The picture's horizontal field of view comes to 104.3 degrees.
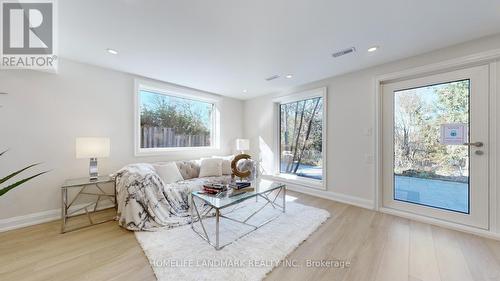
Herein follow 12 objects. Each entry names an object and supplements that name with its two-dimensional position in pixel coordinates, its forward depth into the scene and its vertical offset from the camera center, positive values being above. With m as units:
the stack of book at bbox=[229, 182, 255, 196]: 2.47 -0.63
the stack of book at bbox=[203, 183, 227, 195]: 2.42 -0.62
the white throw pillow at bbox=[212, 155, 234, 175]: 3.96 -0.54
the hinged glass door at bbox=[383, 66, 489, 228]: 2.31 -0.08
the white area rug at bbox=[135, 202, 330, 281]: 1.63 -1.10
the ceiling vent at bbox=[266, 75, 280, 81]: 3.49 +1.14
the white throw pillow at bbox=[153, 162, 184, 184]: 3.14 -0.54
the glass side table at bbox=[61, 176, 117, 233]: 2.33 -0.82
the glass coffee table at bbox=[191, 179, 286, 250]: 2.07 -0.81
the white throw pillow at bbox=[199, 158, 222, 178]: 3.70 -0.54
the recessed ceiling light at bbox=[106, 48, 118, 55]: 2.49 +1.15
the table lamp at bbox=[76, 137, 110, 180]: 2.53 -0.13
